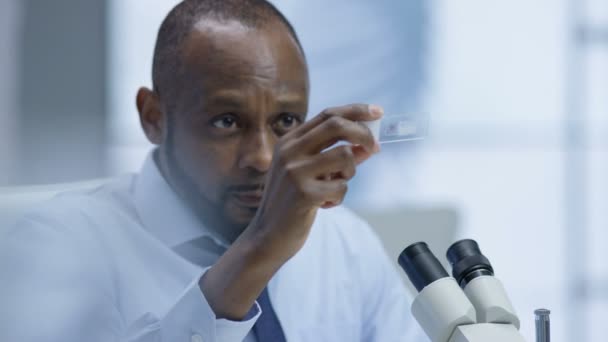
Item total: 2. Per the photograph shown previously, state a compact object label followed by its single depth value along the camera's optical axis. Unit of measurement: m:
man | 3.50
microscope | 3.32
